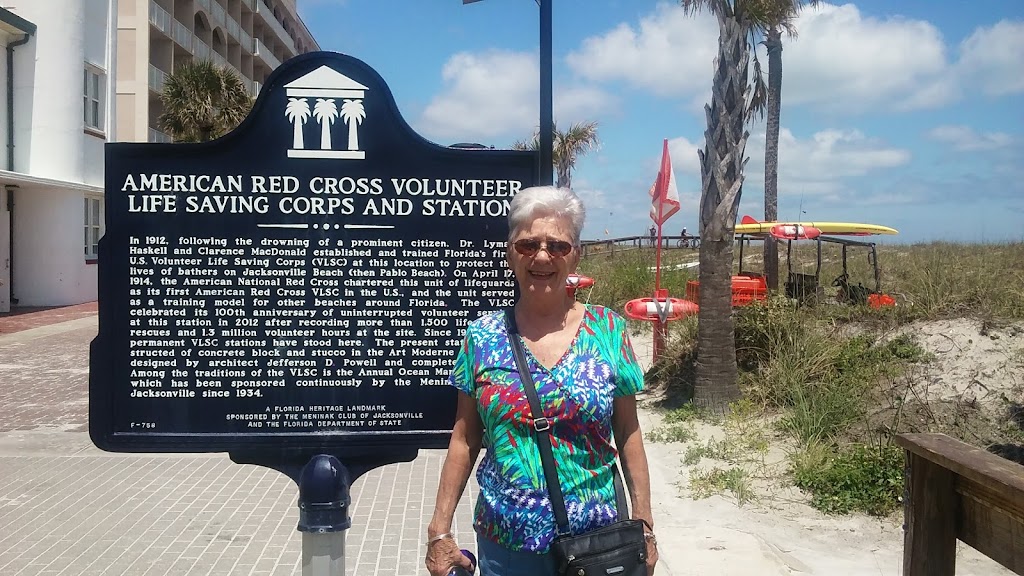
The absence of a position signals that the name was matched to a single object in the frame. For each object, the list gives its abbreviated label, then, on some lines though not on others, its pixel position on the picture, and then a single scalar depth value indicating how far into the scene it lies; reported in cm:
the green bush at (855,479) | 538
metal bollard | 273
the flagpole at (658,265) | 980
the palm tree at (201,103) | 2183
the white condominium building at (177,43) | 2561
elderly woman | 232
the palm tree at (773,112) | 2089
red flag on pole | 980
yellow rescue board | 1361
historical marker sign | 295
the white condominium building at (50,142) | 1817
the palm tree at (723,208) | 801
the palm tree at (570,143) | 3516
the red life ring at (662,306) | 991
